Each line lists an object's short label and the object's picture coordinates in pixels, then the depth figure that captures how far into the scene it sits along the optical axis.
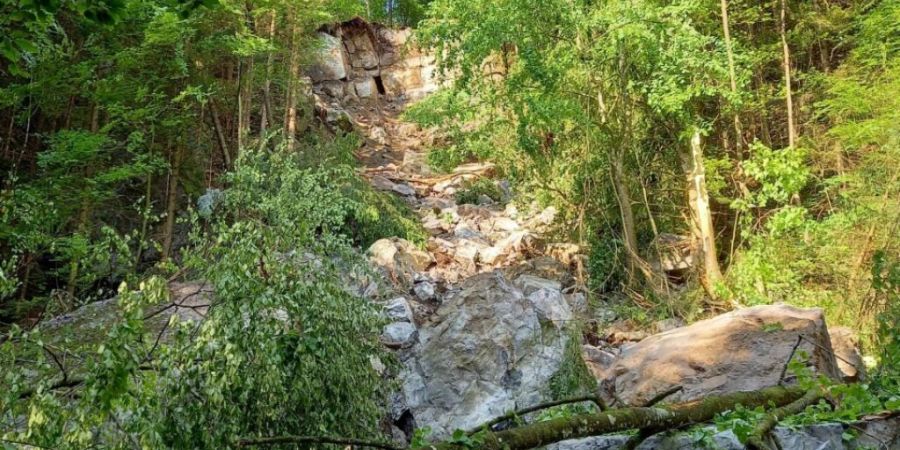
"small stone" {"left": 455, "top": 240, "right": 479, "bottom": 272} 11.27
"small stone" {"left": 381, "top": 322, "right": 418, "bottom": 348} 7.41
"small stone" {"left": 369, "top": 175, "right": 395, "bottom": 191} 15.16
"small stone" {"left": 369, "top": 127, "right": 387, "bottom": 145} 21.27
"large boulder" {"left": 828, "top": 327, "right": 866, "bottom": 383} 5.73
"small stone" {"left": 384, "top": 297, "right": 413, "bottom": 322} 7.90
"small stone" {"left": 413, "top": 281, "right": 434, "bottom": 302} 9.46
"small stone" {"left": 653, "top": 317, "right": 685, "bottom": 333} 8.89
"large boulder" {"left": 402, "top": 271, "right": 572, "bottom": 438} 6.47
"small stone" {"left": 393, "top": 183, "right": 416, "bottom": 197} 15.59
